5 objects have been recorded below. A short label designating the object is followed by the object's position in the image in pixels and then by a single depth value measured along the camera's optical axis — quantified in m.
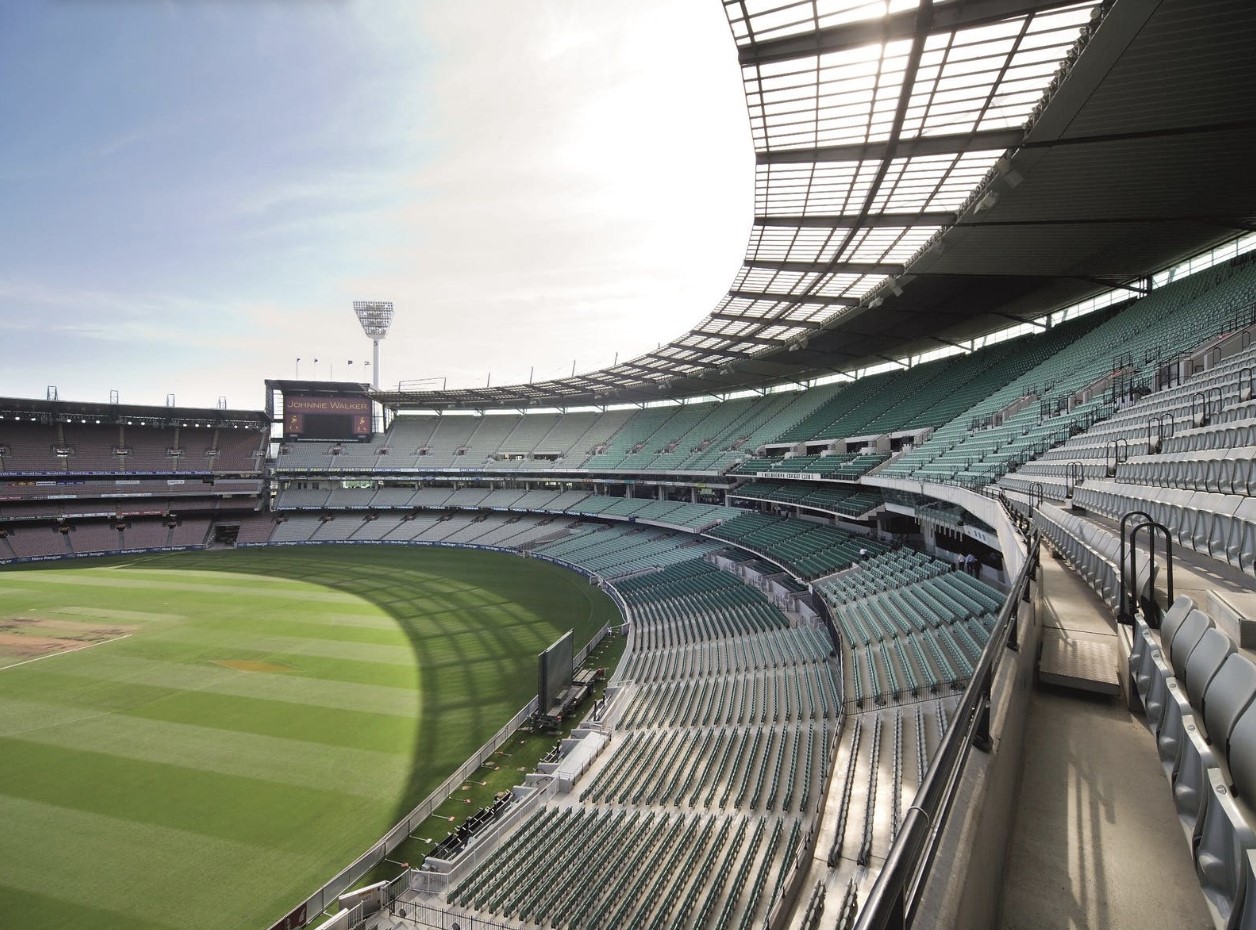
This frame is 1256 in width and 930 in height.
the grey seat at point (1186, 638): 3.63
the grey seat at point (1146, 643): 4.11
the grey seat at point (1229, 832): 2.00
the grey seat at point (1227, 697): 2.63
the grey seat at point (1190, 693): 3.10
